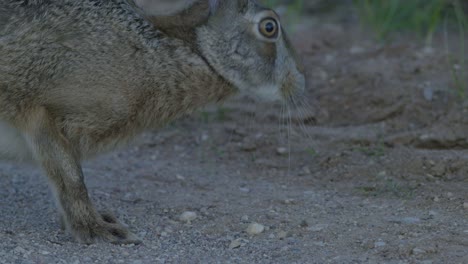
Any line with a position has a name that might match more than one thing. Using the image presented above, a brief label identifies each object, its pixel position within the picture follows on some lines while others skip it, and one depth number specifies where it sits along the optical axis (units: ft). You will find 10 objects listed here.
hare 35.14
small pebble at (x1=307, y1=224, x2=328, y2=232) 36.52
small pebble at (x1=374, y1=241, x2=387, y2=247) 34.09
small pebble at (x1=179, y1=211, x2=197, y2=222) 38.34
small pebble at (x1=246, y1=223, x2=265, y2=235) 36.50
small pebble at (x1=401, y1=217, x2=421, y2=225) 36.42
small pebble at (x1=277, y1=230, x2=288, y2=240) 36.01
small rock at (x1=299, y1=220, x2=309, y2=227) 37.11
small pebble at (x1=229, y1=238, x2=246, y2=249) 35.14
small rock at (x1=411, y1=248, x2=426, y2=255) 32.91
